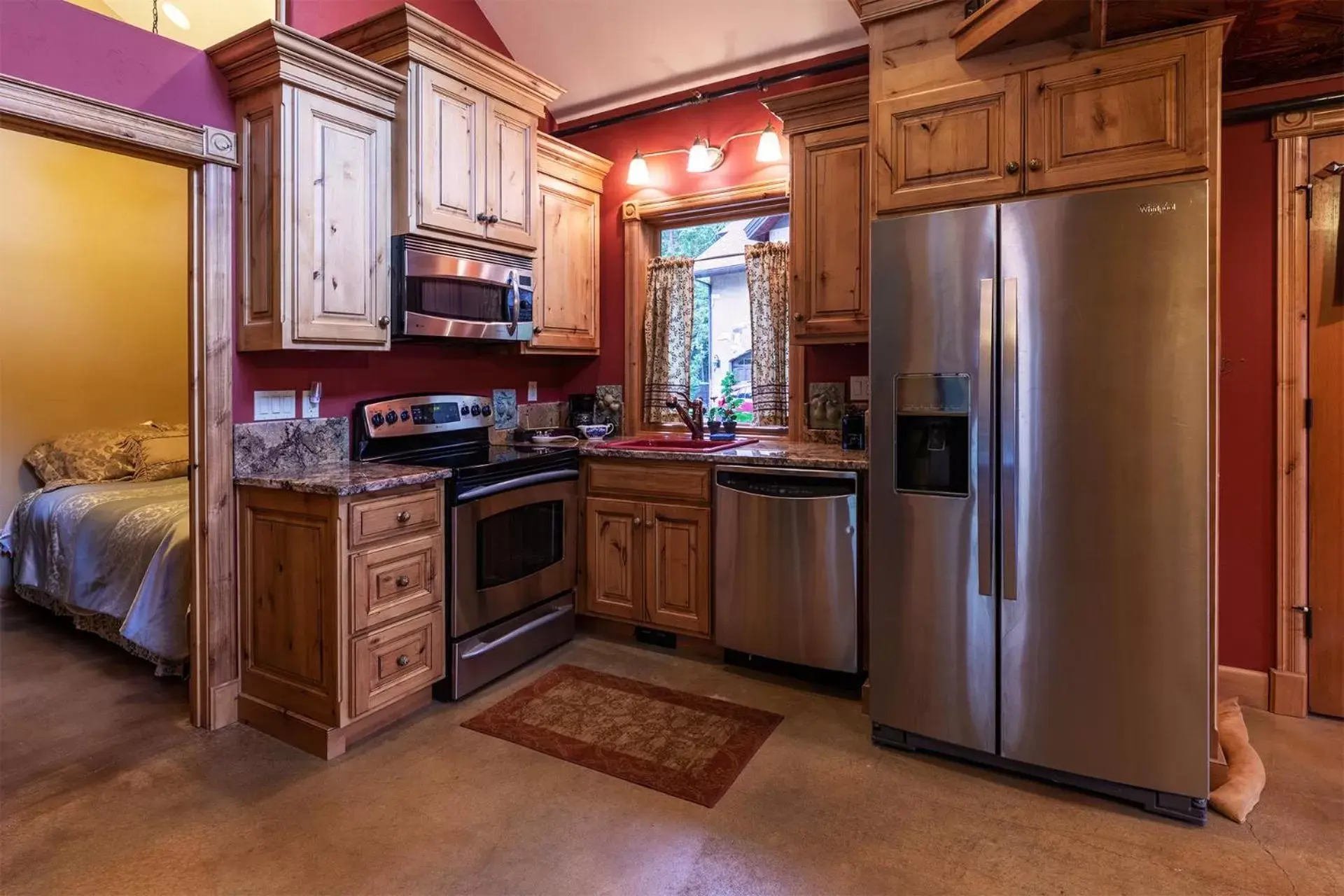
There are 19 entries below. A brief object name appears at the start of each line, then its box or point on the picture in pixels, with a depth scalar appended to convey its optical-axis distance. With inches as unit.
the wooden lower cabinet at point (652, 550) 121.3
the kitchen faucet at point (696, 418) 138.6
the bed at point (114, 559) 110.1
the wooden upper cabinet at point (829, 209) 115.2
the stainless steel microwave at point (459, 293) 111.7
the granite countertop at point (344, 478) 89.0
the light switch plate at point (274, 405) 104.8
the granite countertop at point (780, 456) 106.9
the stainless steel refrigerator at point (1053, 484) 75.9
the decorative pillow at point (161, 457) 159.6
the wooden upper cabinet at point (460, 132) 108.1
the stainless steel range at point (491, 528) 107.4
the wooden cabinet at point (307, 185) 95.6
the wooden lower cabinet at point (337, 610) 90.7
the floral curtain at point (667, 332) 155.3
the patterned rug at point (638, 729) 88.4
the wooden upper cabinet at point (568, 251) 143.6
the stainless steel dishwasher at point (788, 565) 106.7
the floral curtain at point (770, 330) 142.1
